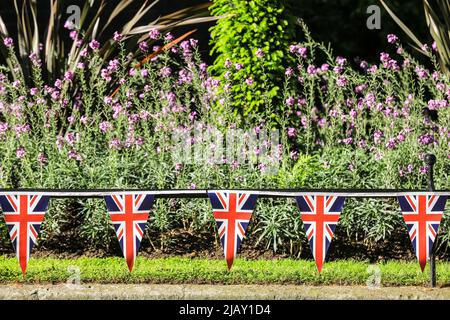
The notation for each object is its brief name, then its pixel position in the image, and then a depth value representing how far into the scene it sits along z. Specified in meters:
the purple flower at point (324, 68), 16.56
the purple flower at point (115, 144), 15.29
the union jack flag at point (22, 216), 11.87
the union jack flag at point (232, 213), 11.98
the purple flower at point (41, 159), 15.37
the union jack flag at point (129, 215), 11.92
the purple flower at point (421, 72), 16.20
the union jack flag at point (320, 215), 11.83
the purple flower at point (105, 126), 15.66
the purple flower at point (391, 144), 15.31
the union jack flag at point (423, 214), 11.93
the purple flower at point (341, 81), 16.14
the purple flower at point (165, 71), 16.16
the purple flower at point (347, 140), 16.09
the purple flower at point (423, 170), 15.19
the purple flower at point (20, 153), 15.18
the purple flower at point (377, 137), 15.91
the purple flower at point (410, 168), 15.20
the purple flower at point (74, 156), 15.34
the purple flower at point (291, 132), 16.29
